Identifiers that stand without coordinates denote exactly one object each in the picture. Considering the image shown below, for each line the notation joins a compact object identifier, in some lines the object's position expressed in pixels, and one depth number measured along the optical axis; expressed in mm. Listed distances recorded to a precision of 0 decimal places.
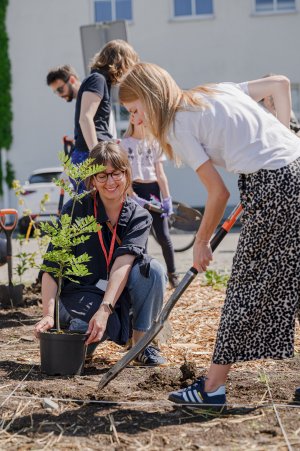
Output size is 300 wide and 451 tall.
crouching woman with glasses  4742
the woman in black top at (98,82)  6227
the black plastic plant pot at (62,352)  4465
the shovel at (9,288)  6852
